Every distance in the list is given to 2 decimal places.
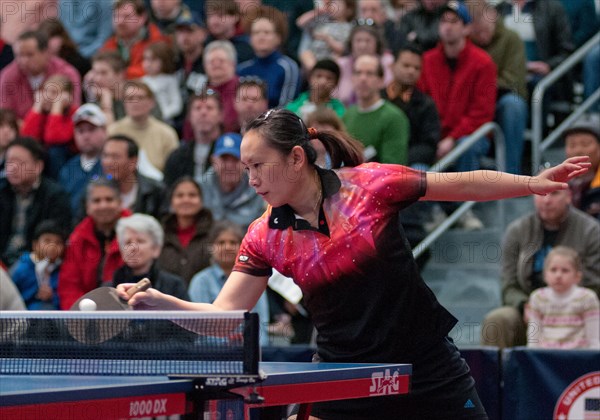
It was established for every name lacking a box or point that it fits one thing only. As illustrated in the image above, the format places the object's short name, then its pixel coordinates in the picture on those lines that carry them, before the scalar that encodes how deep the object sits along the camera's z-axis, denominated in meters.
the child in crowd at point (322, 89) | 19.42
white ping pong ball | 8.23
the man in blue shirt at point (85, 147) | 20.58
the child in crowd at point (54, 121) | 21.44
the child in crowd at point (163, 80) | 22.41
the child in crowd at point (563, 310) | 15.23
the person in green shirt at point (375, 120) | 18.48
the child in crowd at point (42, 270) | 17.94
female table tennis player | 8.41
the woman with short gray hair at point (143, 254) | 15.46
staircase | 18.62
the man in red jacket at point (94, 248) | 17.39
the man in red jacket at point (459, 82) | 19.92
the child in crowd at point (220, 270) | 16.30
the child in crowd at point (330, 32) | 22.45
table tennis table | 6.27
